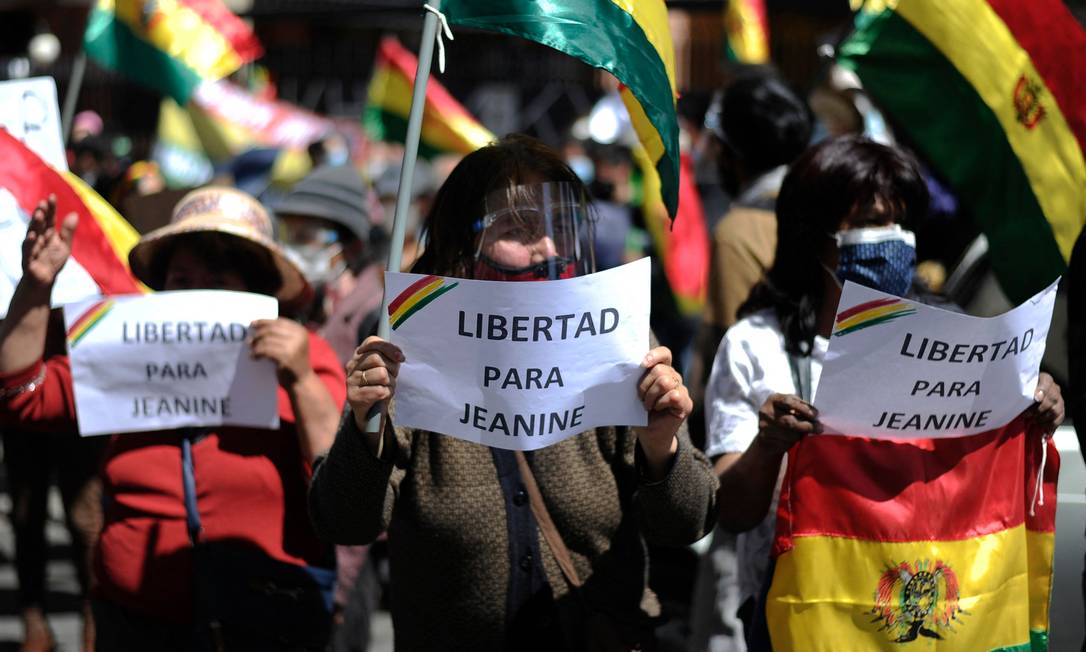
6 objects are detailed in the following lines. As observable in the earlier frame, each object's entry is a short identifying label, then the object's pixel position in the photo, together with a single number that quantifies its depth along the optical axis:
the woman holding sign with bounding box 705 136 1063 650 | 3.16
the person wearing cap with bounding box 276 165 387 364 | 5.77
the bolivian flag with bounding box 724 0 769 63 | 8.50
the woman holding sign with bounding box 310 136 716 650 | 2.84
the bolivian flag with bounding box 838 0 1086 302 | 3.77
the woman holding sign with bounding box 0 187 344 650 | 3.48
